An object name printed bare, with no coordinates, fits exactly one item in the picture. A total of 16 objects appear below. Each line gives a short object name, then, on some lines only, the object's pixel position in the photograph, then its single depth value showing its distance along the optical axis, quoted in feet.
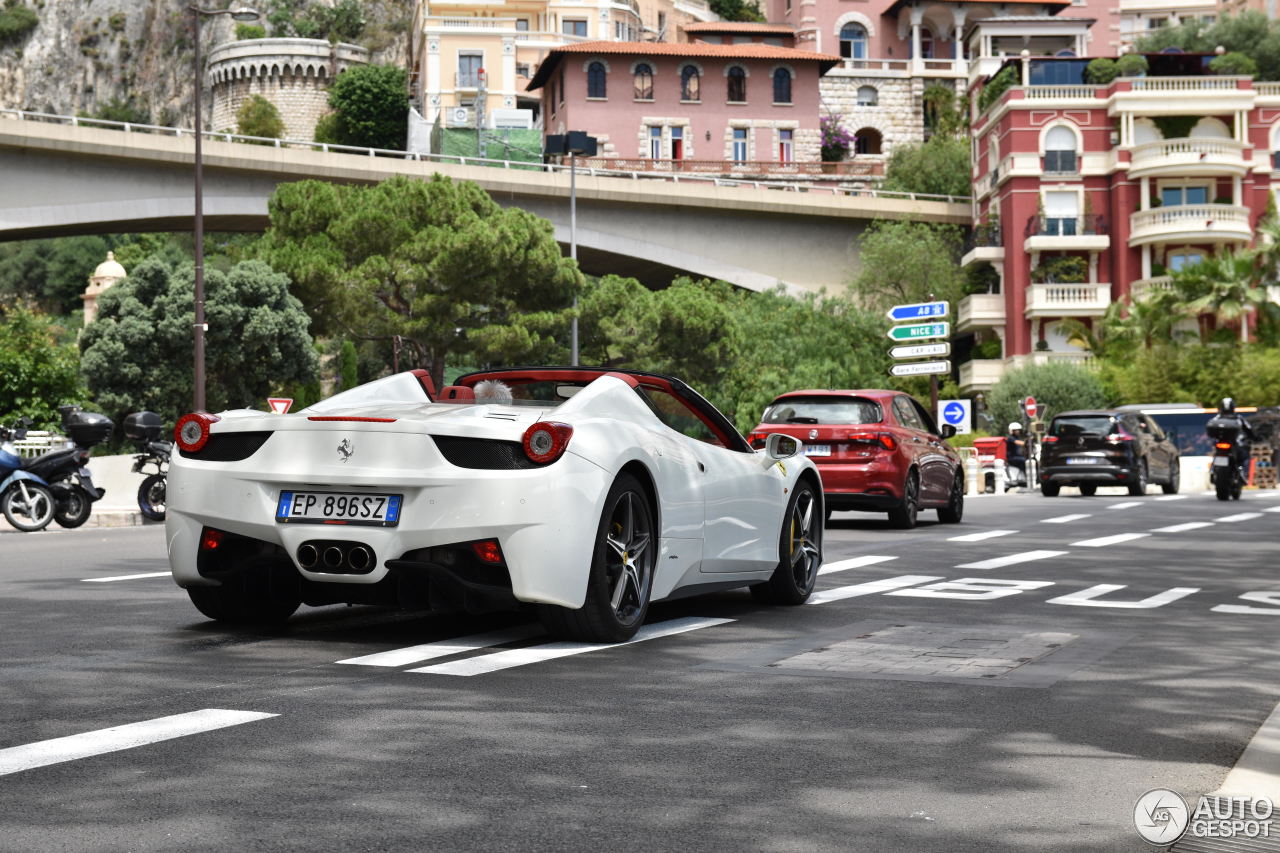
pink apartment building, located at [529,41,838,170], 311.68
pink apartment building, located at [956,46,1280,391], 228.84
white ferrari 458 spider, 24.20
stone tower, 428.97
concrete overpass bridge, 181.06
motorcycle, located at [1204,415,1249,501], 100.42
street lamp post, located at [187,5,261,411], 128.88
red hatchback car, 64.08
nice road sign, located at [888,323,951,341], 115.96
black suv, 108.17
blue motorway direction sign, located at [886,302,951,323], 115.75
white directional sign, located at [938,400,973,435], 117.70
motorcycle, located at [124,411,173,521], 71.77
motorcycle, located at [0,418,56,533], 64.28
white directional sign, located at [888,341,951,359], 117.60
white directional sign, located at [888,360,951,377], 117.29
